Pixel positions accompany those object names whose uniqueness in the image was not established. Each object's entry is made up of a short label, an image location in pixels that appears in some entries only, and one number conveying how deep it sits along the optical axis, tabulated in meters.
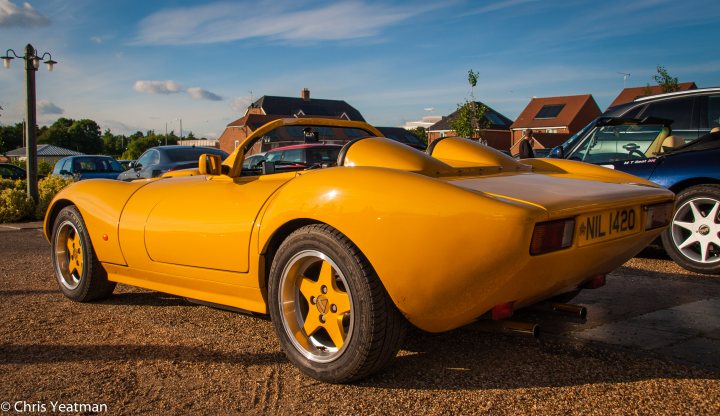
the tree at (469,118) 32.03
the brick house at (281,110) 59.88
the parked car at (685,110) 5.68
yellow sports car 2.25
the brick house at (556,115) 51.25
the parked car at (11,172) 21.09
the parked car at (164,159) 11.70
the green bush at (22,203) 11.17
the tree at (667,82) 27.38
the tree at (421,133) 74.62
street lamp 11.95
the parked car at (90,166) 15.59
